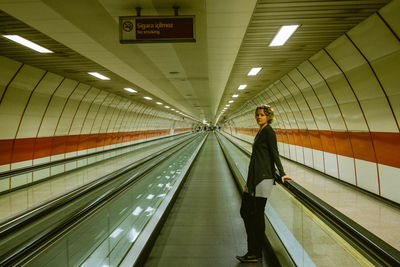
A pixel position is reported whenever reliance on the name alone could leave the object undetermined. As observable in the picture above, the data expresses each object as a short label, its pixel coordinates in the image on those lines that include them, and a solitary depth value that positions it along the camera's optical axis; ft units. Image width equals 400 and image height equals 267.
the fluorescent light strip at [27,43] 17.21
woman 8.87
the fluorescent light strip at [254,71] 28.33
